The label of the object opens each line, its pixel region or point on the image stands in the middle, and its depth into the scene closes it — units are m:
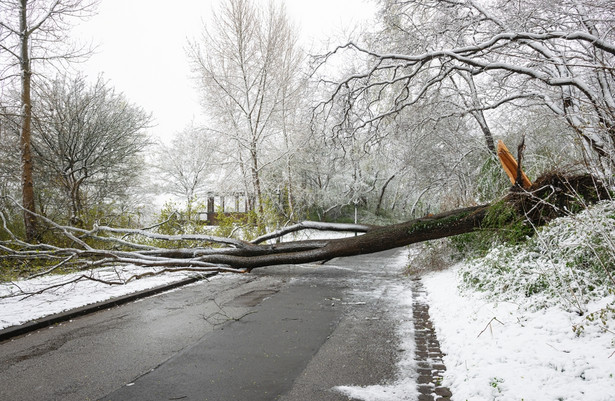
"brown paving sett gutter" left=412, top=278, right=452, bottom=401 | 3.62
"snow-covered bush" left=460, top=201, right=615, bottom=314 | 4.29
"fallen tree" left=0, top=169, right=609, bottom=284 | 7.28
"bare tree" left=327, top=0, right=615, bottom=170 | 6.86
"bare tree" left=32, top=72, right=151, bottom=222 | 15.39
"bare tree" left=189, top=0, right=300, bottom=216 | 18.06
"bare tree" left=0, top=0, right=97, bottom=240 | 11.52
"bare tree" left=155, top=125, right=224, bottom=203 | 37.41
